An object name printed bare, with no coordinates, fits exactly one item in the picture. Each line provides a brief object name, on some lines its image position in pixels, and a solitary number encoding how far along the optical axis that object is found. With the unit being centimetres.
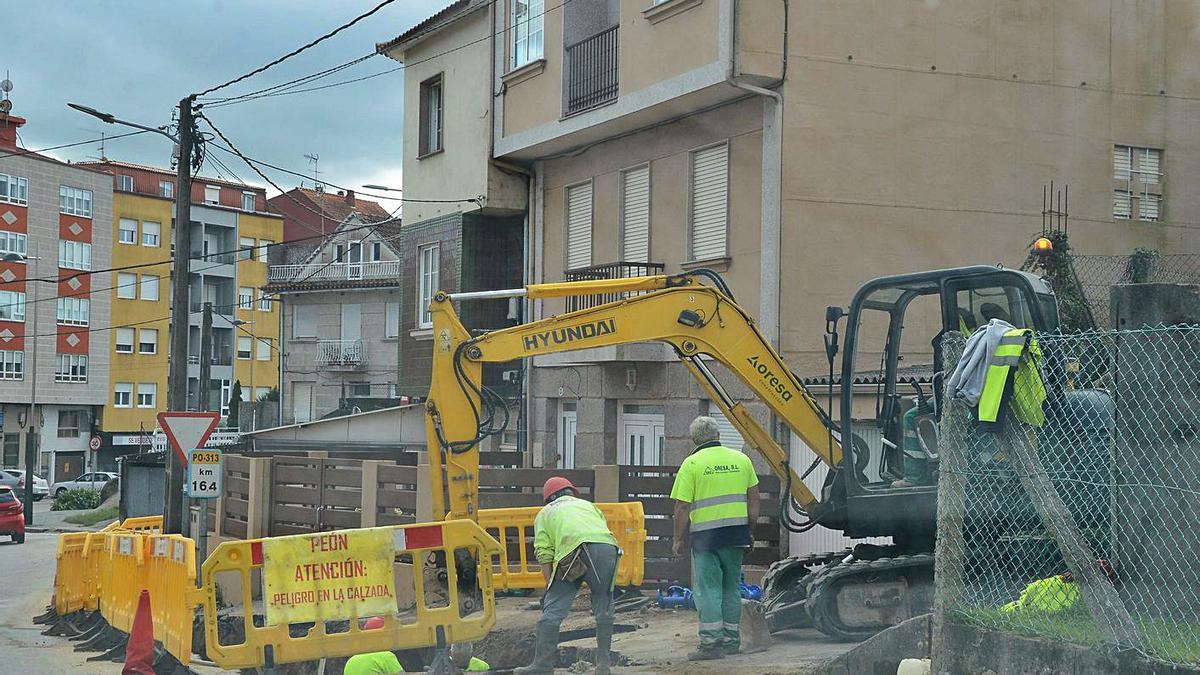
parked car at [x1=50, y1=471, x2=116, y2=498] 6006
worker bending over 1009
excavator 1087
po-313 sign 1398
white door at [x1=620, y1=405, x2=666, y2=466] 2109
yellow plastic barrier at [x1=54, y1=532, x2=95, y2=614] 1638
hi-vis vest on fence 738
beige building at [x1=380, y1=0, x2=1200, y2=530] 1797
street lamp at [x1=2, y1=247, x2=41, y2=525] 4034
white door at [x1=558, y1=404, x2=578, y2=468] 2359
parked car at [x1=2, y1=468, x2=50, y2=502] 5728
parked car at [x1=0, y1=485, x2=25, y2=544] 3262
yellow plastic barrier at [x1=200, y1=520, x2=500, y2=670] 995
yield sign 1482
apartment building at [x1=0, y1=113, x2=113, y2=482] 6662
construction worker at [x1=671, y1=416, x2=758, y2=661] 1068
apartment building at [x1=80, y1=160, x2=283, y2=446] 7244
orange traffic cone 1138
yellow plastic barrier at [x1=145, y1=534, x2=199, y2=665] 1113
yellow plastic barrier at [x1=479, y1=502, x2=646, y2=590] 1483
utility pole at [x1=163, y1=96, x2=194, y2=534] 2398
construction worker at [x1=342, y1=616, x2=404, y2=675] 889
